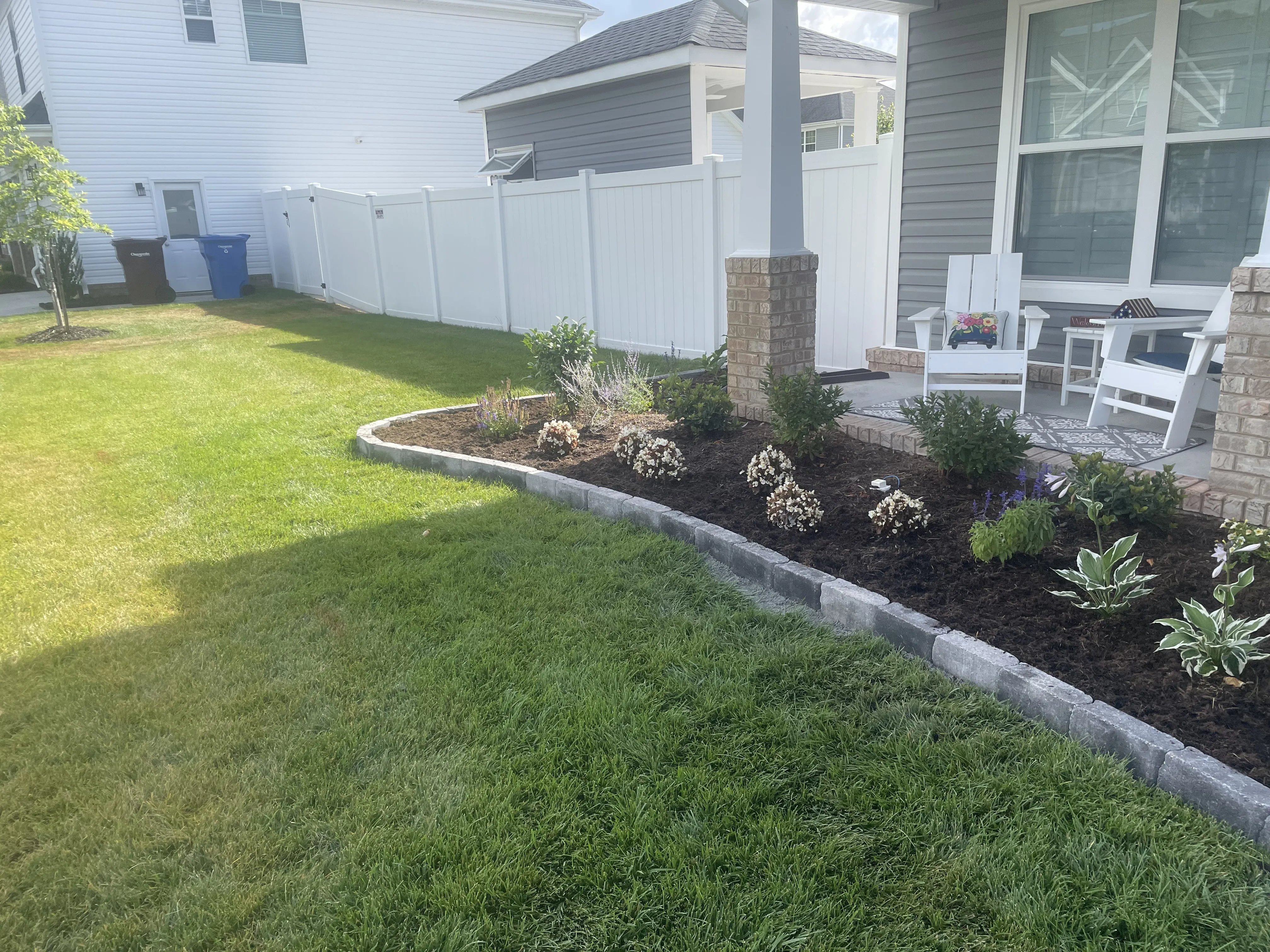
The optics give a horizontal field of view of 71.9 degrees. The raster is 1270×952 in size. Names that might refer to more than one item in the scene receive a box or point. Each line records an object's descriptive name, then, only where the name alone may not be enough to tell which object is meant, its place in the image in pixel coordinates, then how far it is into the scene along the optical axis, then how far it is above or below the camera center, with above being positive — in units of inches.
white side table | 209.2 -32.1
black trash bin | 626.8 -12.3
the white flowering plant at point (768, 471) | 169.5 -45.6
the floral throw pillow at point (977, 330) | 227.3 -27.3
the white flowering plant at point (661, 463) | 182.5 -46.5
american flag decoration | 203.5 -21.5
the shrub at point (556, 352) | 244.7 -31.2
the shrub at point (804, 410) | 181.3 -36.7
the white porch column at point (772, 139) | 204.4 +20.8
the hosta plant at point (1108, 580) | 112.7 -45.5
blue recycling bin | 647.1 -9.7
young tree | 458.9 +30.0
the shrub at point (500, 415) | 228.8 -45.3
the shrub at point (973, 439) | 153.2 -37.0
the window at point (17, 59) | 727.1 +160.9
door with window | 668.1 +16.3
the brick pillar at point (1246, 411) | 133.0 -30.1
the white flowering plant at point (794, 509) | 151.0 -47.0
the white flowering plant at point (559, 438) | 211.6 -47.0
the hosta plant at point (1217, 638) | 98.9 -47.1
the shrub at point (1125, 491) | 133.1 -40.9
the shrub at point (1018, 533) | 125.9 -43.7
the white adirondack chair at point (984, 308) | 209.6 -24.0
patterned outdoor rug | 172.7 -45.1
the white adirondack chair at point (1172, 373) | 168.6 -30.9
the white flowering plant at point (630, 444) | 193.9 -45.2
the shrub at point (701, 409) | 207.6 -41.0
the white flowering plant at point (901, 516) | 144.0 -46.3
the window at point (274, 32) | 677.9 +162.7
